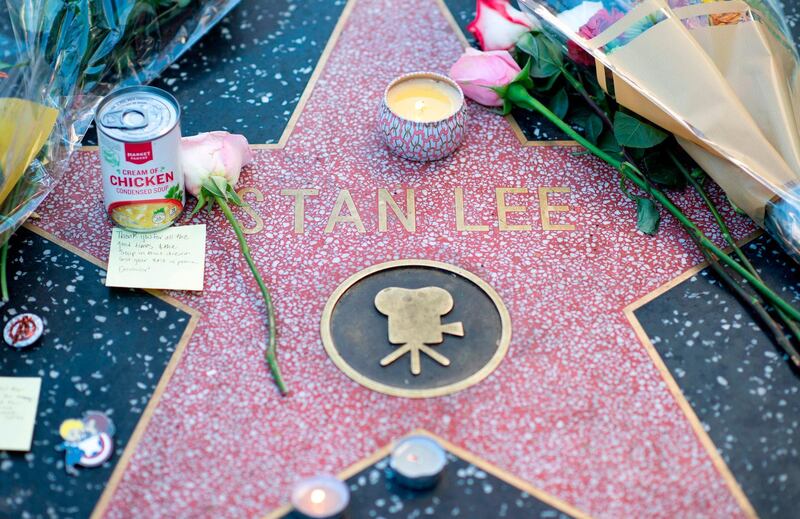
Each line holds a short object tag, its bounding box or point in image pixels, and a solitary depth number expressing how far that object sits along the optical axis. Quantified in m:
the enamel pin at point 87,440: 1.02
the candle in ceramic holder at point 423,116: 1.28
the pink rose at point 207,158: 1.22
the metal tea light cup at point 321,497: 0.96
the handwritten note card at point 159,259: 1.18
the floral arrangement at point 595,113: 1.20
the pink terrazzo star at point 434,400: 1.02
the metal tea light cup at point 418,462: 0.99
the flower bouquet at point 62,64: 1.20
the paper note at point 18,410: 1.04
